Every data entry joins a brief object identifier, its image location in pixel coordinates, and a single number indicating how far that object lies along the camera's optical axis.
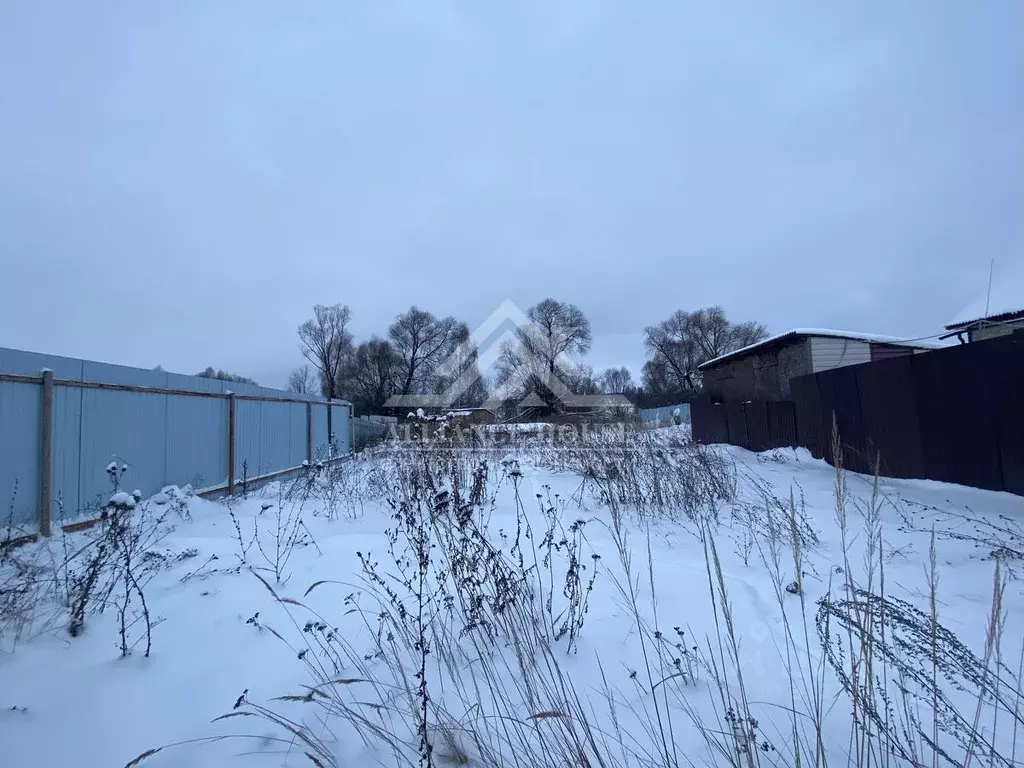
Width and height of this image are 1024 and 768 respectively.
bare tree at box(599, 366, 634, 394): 43.54
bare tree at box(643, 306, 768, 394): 37.34
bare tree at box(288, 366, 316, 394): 37.64
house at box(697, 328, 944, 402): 12.68
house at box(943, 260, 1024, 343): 10.09
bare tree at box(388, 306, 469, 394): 32.59
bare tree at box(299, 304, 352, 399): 33.38
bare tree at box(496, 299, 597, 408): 31.62
